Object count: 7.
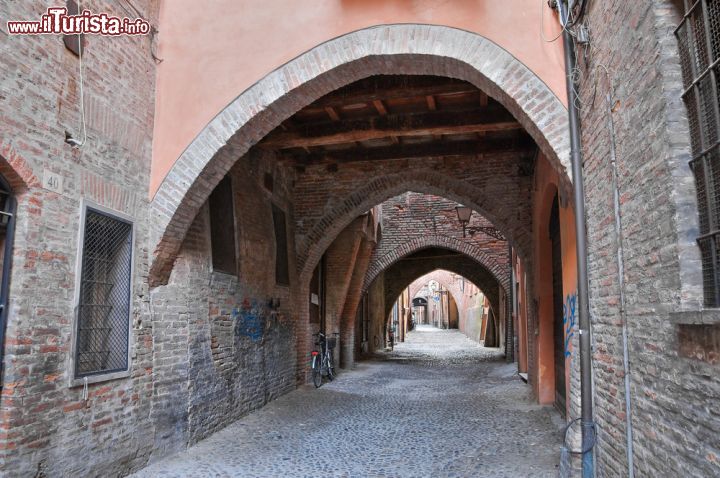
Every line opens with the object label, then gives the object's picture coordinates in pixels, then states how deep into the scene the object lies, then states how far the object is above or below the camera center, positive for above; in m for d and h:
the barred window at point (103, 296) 4.62 +0.06
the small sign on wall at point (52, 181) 4.23 +0.91
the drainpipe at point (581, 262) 4.13 +0.30
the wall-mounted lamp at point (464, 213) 11.80 +1.87
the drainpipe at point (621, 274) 3.38 +0.17
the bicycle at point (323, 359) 10.52 -1.09
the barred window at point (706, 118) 2.47 +0.82
